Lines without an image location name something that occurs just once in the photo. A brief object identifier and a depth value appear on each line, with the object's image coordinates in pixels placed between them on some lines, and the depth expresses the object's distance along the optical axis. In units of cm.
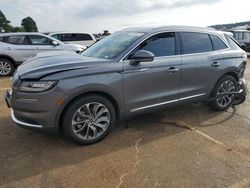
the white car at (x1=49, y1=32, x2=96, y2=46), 960
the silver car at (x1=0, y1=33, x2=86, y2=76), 691
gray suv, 246
